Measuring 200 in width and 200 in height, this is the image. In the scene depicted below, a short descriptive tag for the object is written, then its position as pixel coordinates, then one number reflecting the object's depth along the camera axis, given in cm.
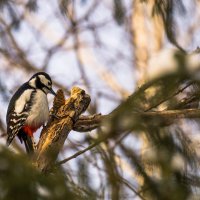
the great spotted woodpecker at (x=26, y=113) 860
